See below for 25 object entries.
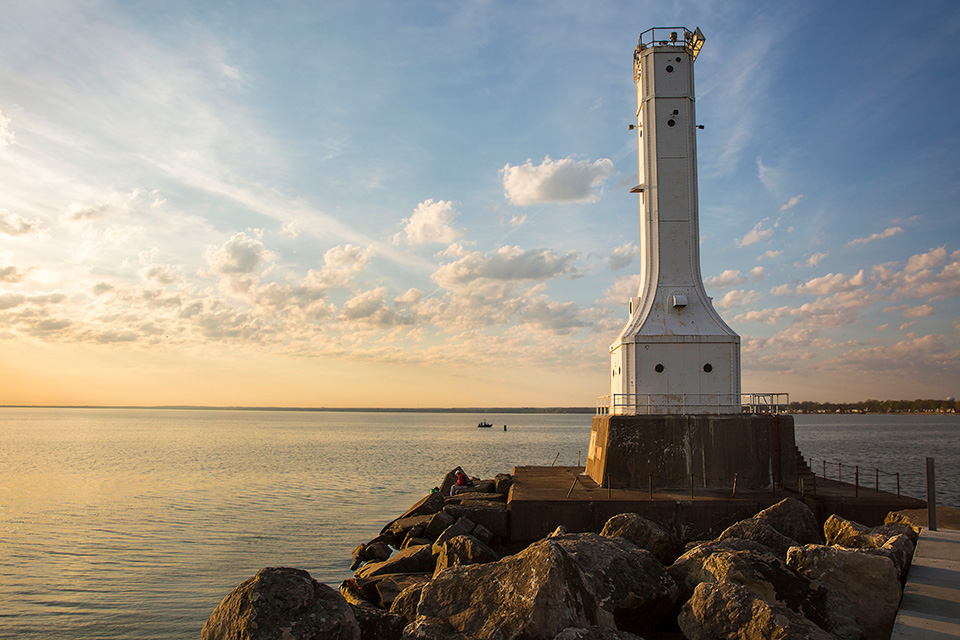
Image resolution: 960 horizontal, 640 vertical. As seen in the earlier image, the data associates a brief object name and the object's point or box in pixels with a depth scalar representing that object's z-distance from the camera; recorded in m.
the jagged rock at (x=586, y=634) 6.61
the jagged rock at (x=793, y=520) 13.13
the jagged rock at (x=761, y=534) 11.23
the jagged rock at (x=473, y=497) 19.20
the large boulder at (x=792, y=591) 7.71
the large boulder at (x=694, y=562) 9.48
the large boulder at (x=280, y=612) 6.82
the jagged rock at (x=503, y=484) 21.14
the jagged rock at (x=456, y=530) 13.84
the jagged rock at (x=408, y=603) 9.07
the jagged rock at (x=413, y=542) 15.66
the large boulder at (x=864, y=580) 8.34
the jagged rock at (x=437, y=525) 16.78
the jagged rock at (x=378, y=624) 7.68
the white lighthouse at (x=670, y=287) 18.05
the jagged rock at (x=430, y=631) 7.08
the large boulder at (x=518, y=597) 6.94
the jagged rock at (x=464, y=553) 12.01
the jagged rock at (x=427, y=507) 19.92
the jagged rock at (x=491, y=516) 15.66
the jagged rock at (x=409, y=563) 13.46
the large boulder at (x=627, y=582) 8.68
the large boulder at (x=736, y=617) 6.98
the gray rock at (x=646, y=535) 12.32
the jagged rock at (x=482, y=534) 14.87
